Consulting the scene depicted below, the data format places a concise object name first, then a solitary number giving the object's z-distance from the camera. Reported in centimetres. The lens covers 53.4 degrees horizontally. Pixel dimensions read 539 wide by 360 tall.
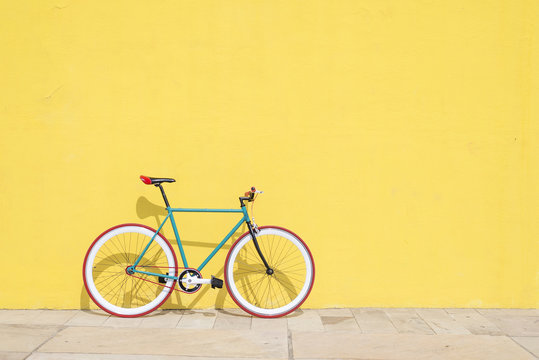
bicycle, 486
